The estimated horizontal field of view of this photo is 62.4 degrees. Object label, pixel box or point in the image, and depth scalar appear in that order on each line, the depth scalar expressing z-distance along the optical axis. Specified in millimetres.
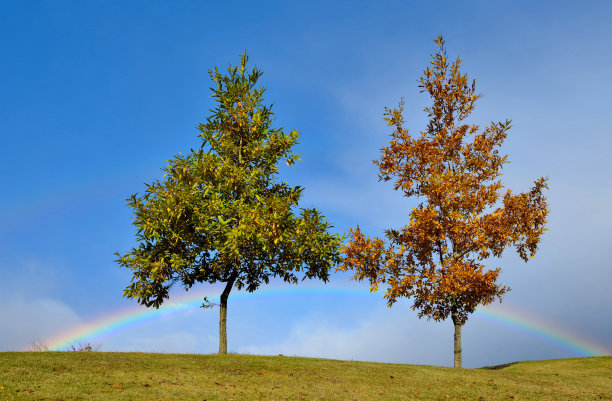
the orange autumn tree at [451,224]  25234
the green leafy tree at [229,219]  23859
